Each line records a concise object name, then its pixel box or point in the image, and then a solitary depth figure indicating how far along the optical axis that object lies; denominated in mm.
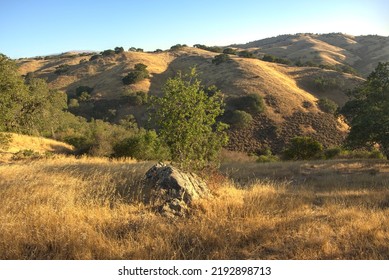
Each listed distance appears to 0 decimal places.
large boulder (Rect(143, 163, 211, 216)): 6773
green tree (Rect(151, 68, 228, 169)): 9992
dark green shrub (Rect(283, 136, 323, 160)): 34438
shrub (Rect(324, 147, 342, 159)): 34819
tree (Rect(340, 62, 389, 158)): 22047
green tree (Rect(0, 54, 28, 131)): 16266
